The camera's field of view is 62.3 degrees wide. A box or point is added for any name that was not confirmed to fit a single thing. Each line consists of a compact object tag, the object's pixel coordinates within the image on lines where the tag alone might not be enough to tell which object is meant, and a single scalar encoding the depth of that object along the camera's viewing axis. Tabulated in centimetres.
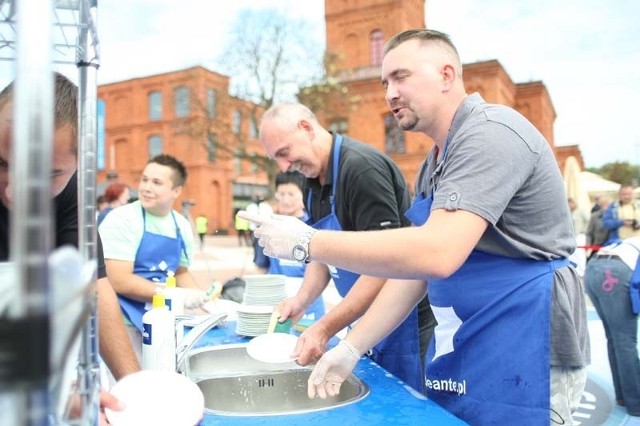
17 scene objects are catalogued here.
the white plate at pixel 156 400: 88
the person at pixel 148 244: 255
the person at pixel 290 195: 398
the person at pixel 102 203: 648
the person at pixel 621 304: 338
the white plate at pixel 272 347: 159
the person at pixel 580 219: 857
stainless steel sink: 164
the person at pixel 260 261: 404
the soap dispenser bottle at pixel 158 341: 138
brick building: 2288
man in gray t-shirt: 113
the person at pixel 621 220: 474
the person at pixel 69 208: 82
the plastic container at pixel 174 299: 176
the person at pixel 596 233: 498
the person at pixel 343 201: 182
